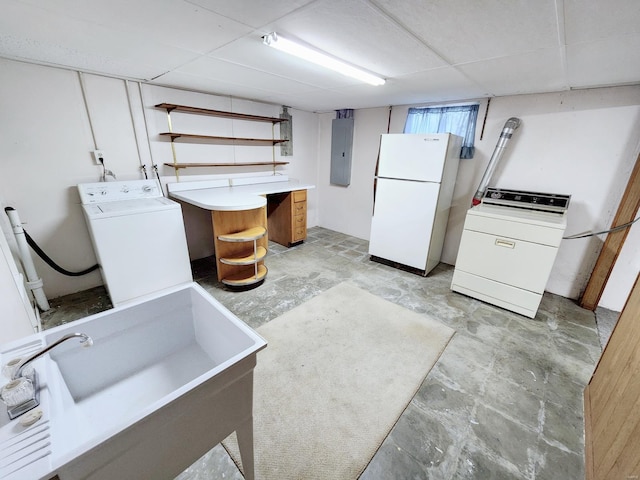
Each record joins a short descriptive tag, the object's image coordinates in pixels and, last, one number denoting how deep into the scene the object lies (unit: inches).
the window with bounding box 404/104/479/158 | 119.9
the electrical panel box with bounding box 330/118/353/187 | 163.3
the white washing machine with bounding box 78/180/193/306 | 83.4
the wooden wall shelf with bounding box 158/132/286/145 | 114.5
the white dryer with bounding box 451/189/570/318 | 88.9
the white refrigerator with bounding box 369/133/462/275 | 110.0
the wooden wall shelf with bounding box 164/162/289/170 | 118.9
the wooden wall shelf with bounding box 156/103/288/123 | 109.5
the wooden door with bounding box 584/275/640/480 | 40.0
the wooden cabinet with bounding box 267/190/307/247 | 148.6
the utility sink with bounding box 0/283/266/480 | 22.9
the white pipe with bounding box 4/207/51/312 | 82.9
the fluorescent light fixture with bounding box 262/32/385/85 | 59.0
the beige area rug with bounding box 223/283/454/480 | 52.1
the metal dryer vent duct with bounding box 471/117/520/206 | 106.9
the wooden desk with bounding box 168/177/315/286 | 103.0
